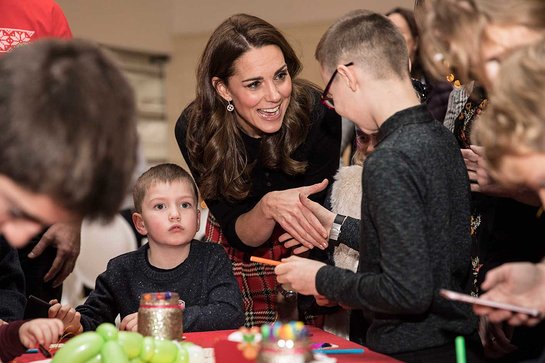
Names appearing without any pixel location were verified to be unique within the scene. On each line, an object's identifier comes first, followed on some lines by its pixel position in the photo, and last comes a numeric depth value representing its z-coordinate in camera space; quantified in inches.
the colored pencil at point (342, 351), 72.0
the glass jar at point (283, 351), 59.9
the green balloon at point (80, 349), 61.2
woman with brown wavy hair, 111.1
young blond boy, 98.6
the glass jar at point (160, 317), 73.4
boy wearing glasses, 67.2
